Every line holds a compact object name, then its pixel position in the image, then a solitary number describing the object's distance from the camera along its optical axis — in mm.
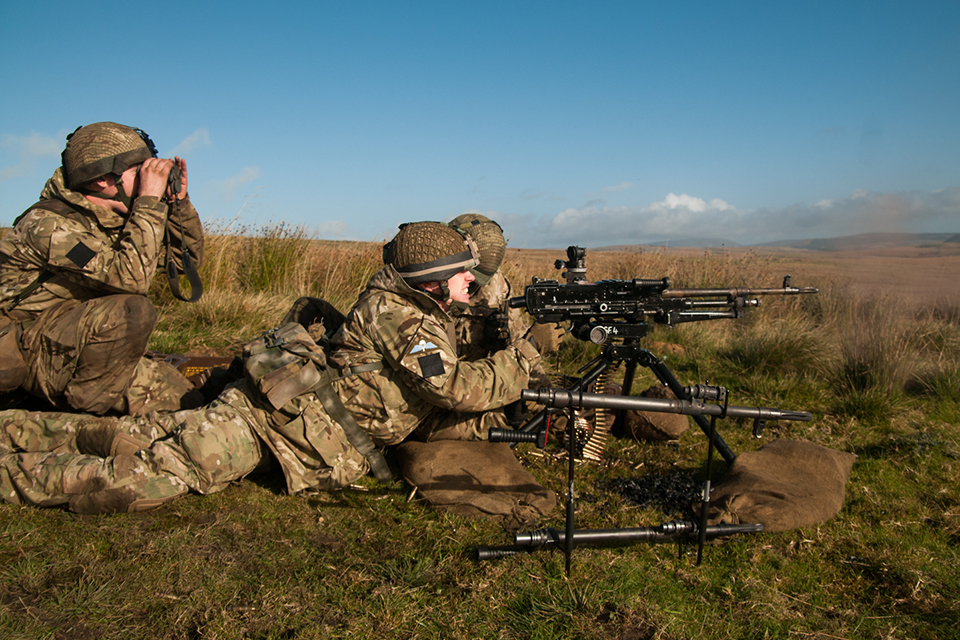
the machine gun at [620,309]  4180
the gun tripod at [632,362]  4146
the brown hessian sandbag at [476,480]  3682
